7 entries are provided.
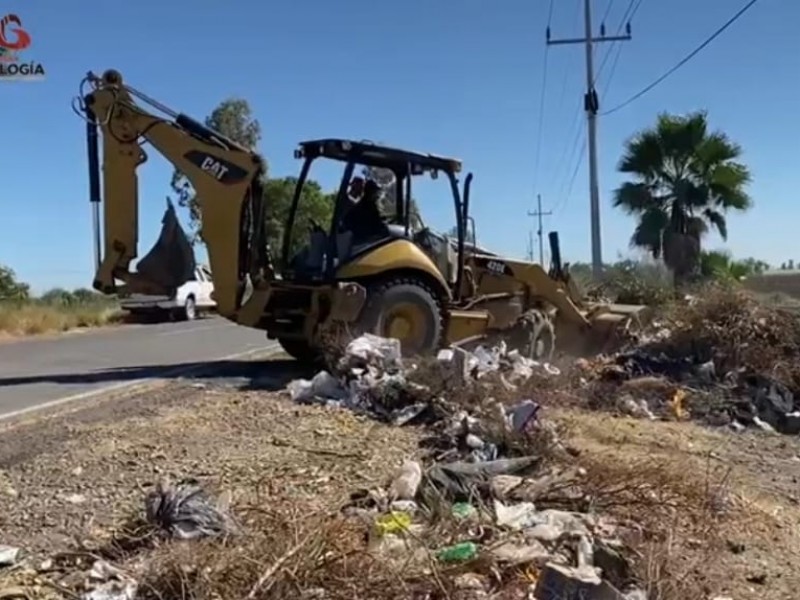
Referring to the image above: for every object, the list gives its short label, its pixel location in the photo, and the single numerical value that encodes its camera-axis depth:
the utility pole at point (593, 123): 28.16
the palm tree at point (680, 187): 25.14
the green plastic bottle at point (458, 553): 4.55
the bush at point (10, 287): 32.62
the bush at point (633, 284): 20.16
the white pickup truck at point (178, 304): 28.84
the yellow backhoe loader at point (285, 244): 11.54
